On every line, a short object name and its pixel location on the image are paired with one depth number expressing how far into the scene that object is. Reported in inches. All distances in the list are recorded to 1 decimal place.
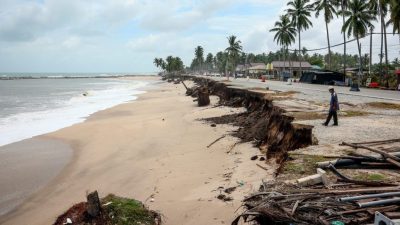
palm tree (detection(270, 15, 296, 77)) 2724.9
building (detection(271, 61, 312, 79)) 3029.0
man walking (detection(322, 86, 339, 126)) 472.2
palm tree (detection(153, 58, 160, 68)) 6939.0
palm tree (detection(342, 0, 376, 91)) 1860.2
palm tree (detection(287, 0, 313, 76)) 2403.2
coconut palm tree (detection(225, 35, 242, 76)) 3597.4
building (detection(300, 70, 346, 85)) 1667.1
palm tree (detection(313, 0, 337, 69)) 2110.0
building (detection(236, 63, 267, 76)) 3637.8
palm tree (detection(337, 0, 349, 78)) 1903.9
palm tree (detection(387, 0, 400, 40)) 1411.2
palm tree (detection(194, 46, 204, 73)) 5625.0
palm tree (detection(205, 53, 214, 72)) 6677.2
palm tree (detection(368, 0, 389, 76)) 1556.0
